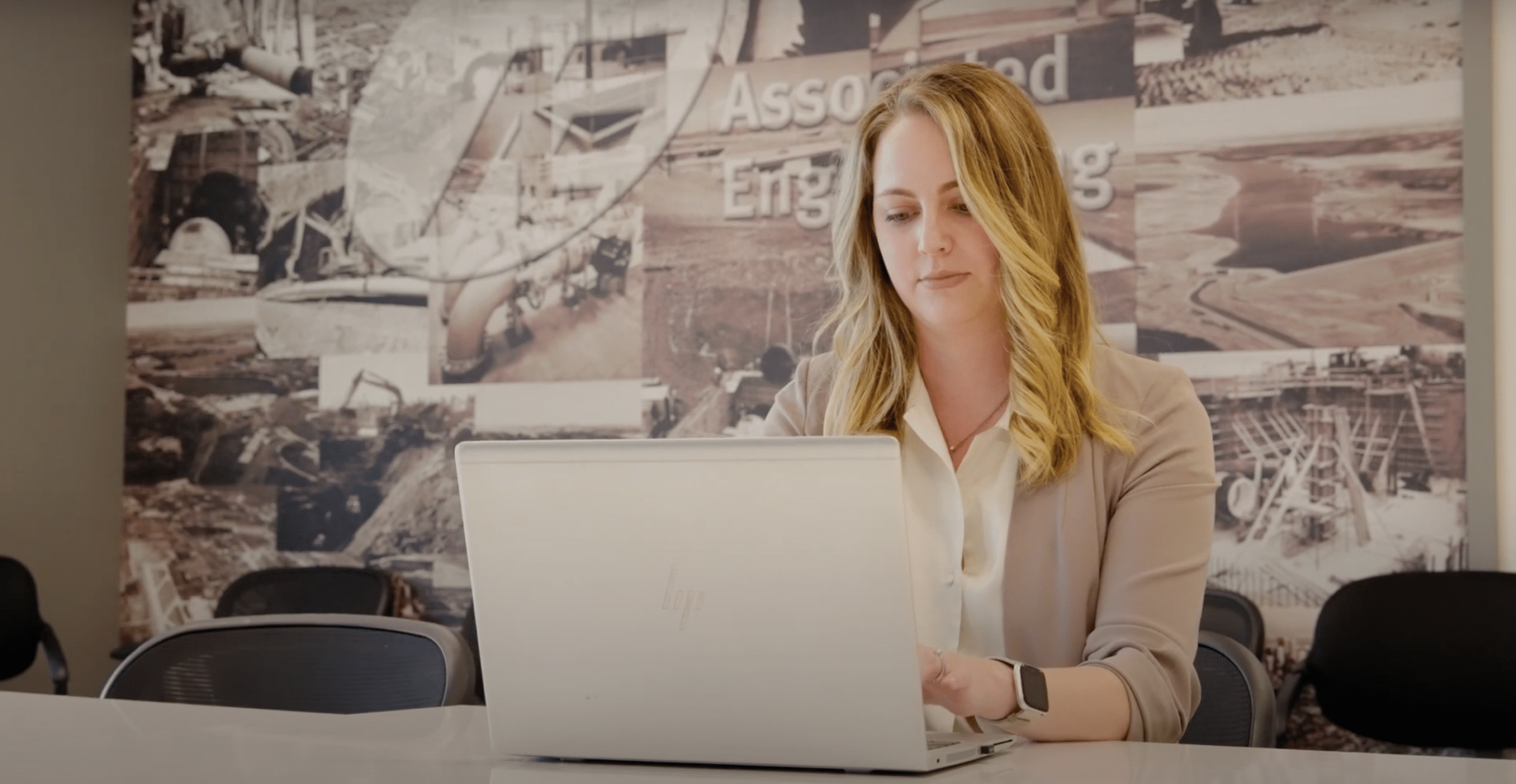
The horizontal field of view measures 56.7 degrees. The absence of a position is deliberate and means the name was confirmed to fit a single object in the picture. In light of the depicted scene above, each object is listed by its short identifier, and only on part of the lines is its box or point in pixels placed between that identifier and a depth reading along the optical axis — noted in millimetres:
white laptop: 1164
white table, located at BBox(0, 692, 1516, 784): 1162
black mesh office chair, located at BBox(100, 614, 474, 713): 1921
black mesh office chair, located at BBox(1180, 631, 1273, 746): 1881
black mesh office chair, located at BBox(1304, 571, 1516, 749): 3303
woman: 1771
